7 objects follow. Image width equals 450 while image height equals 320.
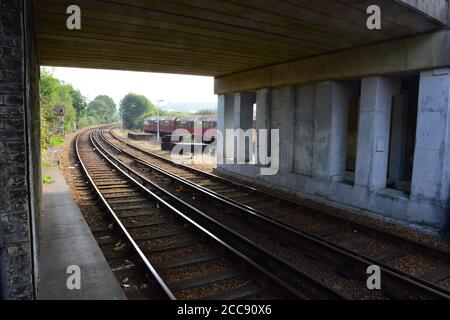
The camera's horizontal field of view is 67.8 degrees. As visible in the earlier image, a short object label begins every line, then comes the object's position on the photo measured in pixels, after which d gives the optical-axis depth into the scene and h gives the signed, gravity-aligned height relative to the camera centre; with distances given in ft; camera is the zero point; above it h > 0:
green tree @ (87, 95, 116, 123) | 460.47 +17.77
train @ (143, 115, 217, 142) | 99.66 -0.59
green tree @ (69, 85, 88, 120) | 238.31 +13.82
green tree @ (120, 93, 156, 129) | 326.24 +16.43
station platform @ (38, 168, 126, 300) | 14.03 -7.08
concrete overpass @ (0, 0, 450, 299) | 11.61 +4.33
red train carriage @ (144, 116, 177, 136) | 126.37 -0.80
